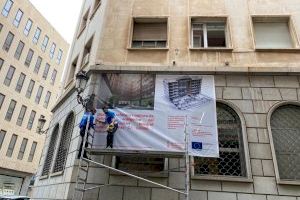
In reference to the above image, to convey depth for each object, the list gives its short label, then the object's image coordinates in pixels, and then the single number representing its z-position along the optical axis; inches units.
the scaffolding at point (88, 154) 252.5
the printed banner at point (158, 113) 286.7
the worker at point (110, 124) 289.4
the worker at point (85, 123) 291.9
